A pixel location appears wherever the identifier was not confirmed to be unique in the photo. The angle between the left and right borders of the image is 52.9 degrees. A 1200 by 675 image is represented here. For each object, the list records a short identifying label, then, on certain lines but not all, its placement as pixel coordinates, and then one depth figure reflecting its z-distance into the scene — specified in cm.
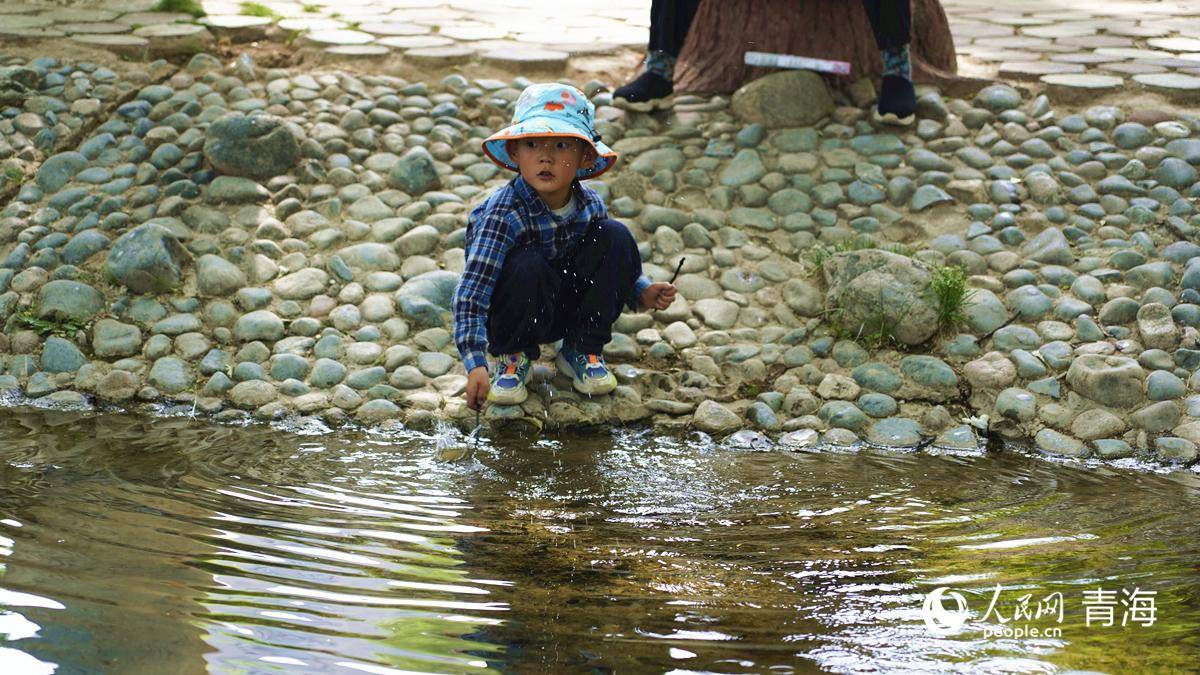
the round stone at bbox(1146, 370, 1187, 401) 401
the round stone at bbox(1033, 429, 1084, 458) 389
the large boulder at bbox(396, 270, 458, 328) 454
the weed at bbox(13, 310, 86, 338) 444
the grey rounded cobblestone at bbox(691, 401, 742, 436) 406
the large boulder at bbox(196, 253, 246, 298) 462
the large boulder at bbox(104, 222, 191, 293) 459
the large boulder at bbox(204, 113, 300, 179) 514
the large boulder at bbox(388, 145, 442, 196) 519
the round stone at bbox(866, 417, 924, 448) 397
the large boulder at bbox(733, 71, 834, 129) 545
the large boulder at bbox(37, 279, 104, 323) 448
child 372
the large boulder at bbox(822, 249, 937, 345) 436
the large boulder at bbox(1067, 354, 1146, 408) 405
